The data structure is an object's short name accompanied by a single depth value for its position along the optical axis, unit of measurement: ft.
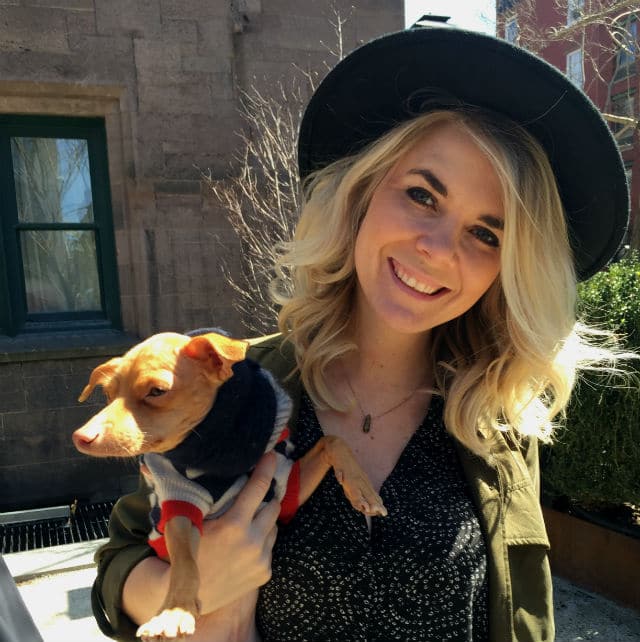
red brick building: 25.08
